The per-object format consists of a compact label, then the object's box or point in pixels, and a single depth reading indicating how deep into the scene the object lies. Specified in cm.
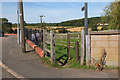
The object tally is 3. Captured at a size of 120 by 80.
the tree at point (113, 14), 3250
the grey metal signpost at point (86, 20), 793
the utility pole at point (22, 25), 1184
